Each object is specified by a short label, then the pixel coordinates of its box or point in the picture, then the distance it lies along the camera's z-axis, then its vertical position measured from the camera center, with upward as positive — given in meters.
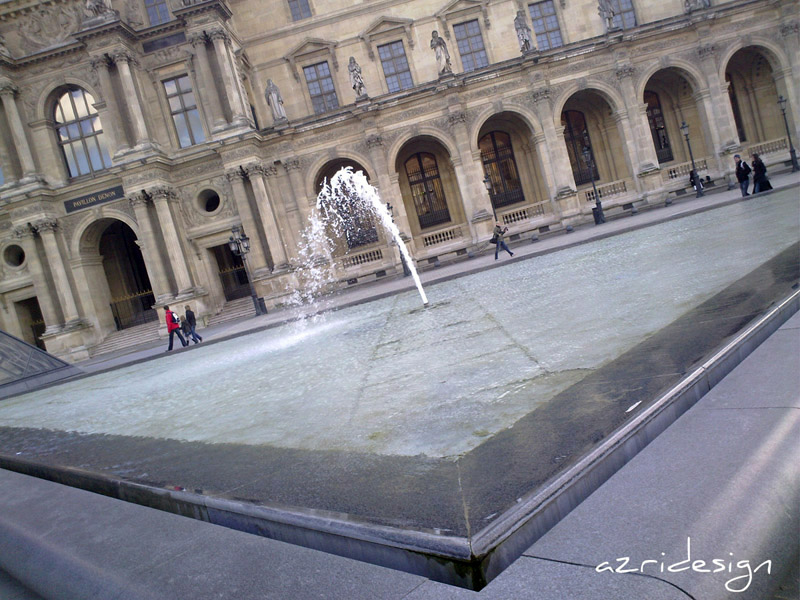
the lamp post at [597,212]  24.90 -0.32
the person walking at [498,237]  21.17 -0.23
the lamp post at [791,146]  25.95 +0.42
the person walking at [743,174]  18.67 -0.24
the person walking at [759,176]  17.39 -0.45
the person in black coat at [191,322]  19.07 -0.40
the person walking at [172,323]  18.47 -0.25
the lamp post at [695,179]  25.11 +0.00
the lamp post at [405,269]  25.28 -0.66
